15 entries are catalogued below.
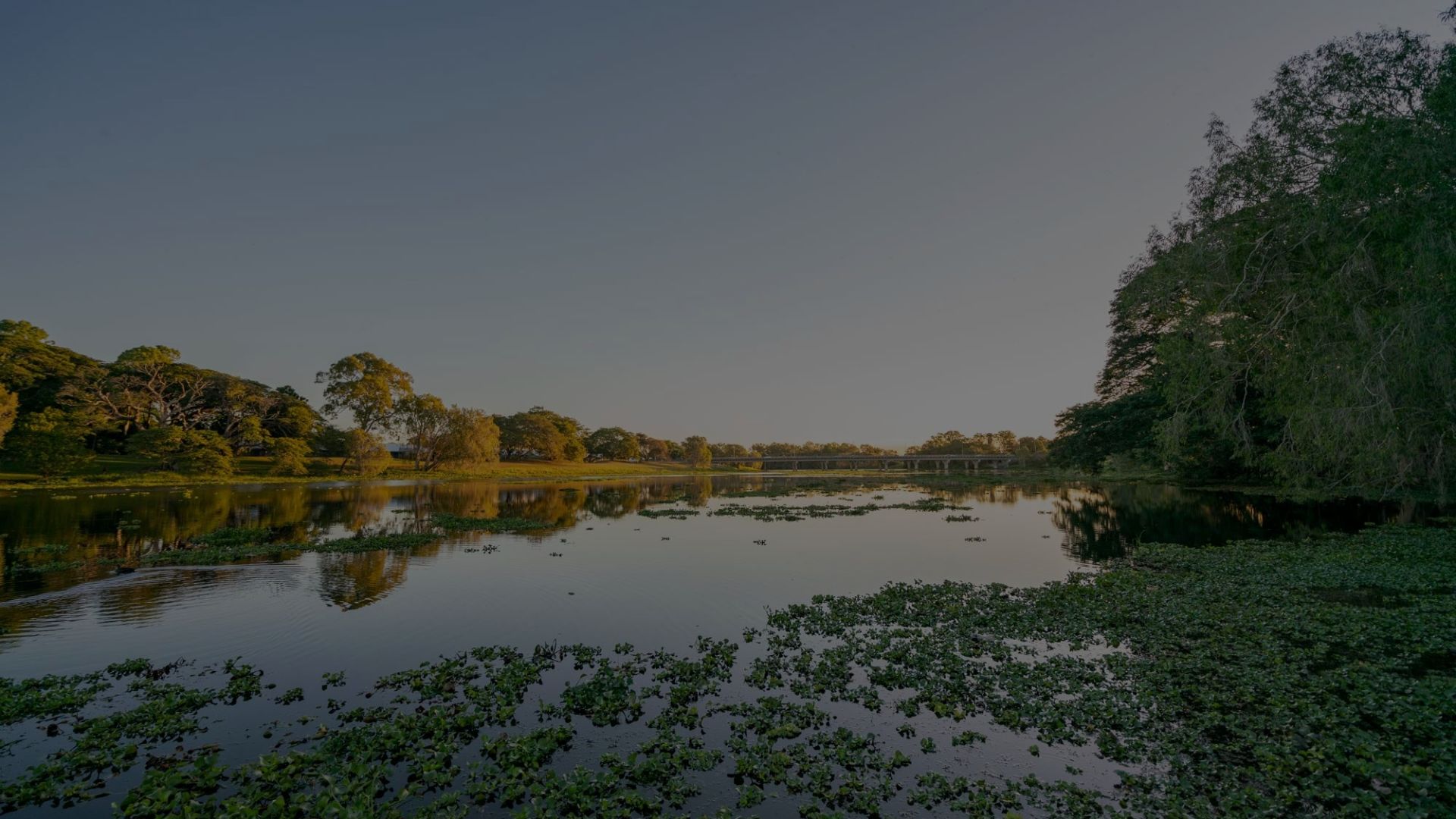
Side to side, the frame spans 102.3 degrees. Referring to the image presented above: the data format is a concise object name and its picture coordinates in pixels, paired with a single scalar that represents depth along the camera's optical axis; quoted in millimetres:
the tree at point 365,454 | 79188
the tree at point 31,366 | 66225
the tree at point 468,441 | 86188
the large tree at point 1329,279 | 16797
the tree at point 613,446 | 164250
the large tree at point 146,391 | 66625
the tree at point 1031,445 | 180125
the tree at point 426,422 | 90125
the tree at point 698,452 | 171125
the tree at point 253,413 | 76750
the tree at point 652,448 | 189875
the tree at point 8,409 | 52719
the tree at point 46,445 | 54781
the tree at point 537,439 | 126375
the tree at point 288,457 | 73125
